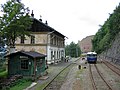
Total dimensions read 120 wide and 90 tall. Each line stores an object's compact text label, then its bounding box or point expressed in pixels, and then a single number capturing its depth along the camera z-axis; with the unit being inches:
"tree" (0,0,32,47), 504.2
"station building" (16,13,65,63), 788.8
